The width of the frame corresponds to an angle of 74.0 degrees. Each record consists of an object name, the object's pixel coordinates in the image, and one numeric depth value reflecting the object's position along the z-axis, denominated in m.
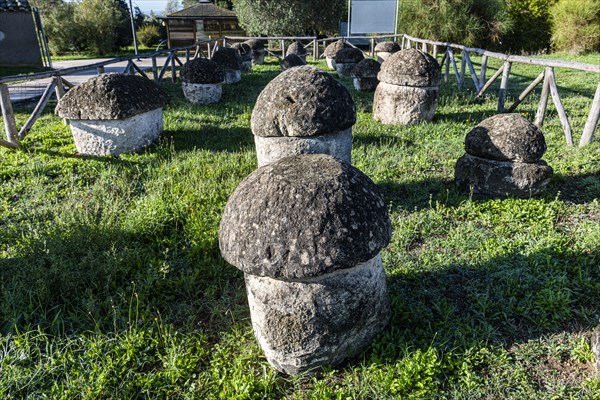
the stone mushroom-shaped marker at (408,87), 8.43
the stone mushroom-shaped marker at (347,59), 16.08
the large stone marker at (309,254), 2.67
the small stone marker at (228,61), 14.87
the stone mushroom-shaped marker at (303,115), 5.37
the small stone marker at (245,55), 18.80
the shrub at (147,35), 36.94
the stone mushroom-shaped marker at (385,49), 20.06
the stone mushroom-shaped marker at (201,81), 11.32
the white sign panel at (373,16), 24.83
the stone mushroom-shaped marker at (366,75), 12.75
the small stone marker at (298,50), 21.19
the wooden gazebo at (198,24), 32.56
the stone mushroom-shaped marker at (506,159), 5.23
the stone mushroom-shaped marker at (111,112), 6.91
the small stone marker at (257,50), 21.58
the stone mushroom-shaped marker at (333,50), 18.81
